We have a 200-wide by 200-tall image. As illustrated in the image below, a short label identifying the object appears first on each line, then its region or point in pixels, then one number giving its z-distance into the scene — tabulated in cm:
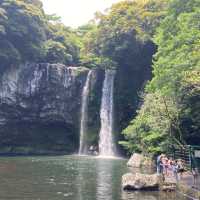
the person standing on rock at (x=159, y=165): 1425
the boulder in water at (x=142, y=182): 1232
